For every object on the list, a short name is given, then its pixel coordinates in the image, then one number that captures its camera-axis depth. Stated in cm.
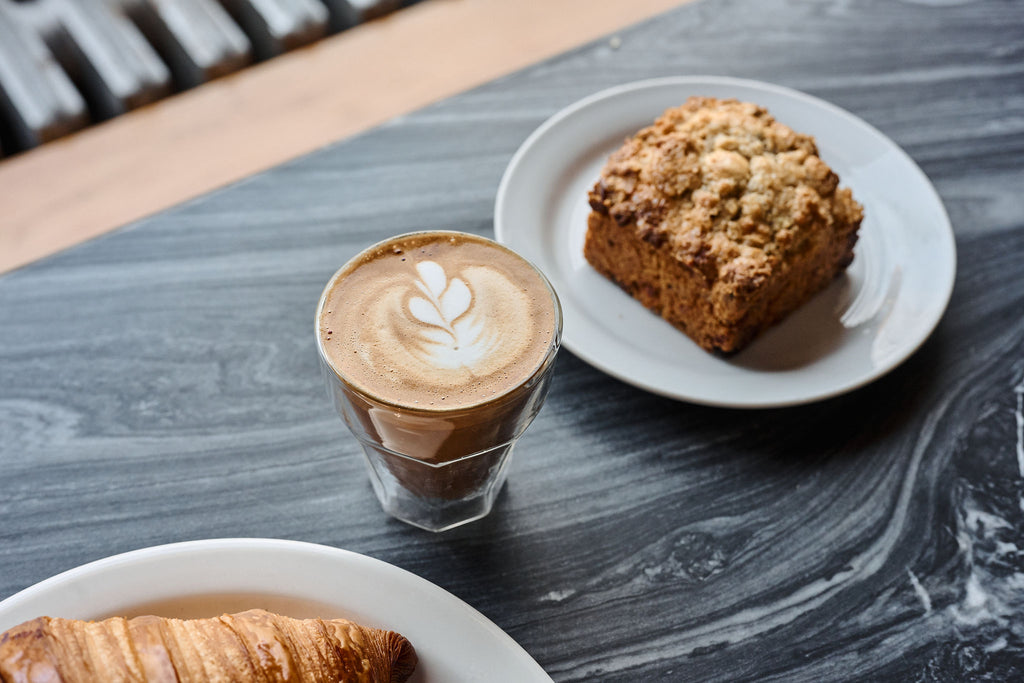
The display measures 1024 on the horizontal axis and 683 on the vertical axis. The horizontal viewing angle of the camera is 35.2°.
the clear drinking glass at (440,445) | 52
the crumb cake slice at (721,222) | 61
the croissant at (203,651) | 50
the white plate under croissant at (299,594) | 53
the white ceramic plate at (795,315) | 61
